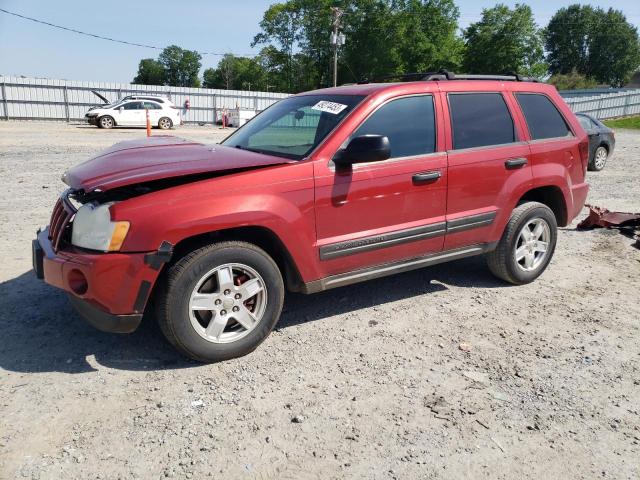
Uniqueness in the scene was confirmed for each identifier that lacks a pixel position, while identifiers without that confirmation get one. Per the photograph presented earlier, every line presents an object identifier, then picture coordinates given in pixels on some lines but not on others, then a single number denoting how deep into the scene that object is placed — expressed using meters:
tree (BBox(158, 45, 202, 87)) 106.69
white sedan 24.64
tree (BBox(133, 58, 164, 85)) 110.38
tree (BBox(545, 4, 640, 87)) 86.75
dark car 12.80
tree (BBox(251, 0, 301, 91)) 74.50
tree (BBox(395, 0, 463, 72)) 66.50
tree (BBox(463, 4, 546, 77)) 68.62
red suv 3.10
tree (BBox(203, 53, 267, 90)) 81.68
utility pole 38.94
